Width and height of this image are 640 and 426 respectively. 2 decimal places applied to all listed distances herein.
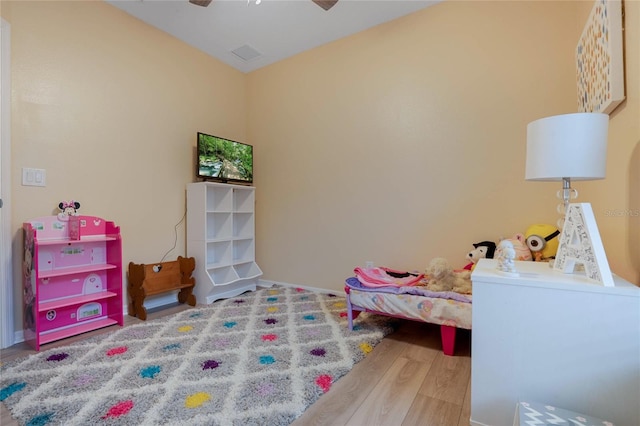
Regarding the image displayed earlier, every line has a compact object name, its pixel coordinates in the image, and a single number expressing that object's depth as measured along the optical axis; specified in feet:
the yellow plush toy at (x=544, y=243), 6.30
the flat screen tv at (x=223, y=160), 9.61
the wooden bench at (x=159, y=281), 8.03
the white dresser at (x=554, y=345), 3.12
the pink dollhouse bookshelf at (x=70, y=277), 6.36
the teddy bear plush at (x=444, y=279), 6.46
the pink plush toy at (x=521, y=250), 6.26
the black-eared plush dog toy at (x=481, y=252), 7.15
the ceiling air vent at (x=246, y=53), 10.22
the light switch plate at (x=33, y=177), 6.58
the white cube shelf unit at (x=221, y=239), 9.36
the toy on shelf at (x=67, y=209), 7.00
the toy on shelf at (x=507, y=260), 3.94
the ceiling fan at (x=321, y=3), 7.24
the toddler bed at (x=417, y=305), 5.84
